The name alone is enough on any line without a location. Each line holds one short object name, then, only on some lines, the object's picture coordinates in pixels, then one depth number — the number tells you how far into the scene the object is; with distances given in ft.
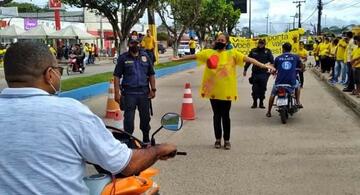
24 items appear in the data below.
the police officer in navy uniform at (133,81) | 25.02
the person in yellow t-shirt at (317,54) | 89.91
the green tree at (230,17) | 198.54
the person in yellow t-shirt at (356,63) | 44.57
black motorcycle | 34.99
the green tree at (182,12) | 132.46
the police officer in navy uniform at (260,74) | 42.91
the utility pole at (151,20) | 95.79
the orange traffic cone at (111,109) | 37.70
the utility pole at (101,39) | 190.97
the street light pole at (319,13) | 211.61
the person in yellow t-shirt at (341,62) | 57.62
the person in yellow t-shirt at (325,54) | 74.43
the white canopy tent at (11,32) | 135.59
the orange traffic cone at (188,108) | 36.73
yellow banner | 60.03
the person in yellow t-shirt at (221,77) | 26.11
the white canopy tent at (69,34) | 132.46
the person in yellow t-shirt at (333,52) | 65.81
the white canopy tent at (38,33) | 133.96
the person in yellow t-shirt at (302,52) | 60.87
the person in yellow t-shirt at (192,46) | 130.82
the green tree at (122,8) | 70.95
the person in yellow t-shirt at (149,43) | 65.00
